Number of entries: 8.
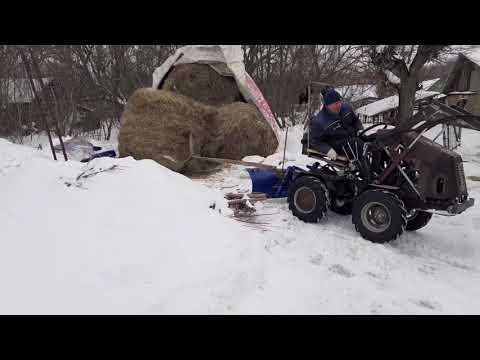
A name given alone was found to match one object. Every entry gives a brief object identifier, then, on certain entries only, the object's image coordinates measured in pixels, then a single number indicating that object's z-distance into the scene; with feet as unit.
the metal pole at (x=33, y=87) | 19.36
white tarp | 28.55
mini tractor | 11.39
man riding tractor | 14.06
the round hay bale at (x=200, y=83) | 29.01
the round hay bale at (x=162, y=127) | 24.30
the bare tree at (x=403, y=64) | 32.76
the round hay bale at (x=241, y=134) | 26.58
